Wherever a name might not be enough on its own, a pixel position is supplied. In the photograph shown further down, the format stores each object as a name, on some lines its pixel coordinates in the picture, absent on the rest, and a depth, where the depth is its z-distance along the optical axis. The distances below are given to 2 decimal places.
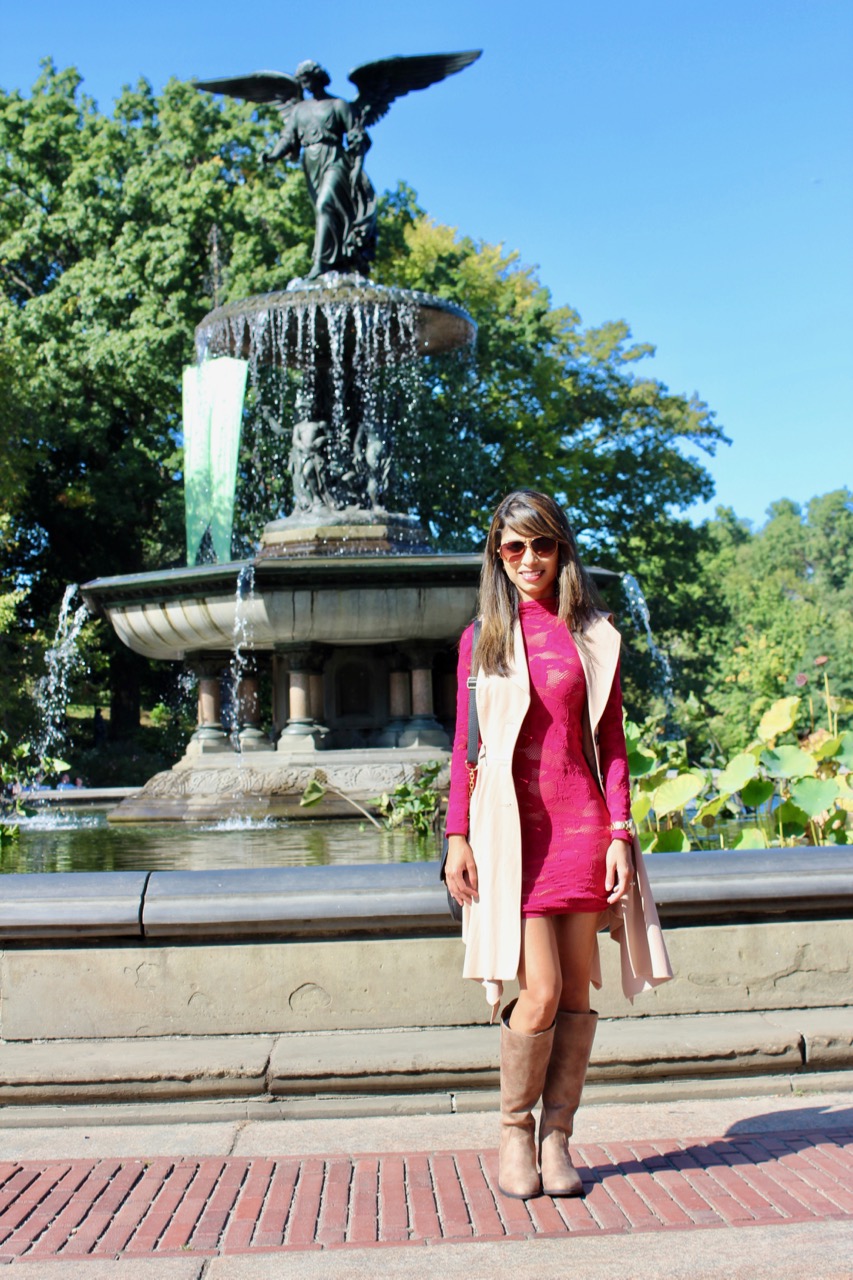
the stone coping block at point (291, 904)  4.46
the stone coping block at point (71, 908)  4.46
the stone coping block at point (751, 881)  4.59
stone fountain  10.76
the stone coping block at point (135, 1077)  4.21
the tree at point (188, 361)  27.92
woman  3.43
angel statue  13.34
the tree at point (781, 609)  26.20
